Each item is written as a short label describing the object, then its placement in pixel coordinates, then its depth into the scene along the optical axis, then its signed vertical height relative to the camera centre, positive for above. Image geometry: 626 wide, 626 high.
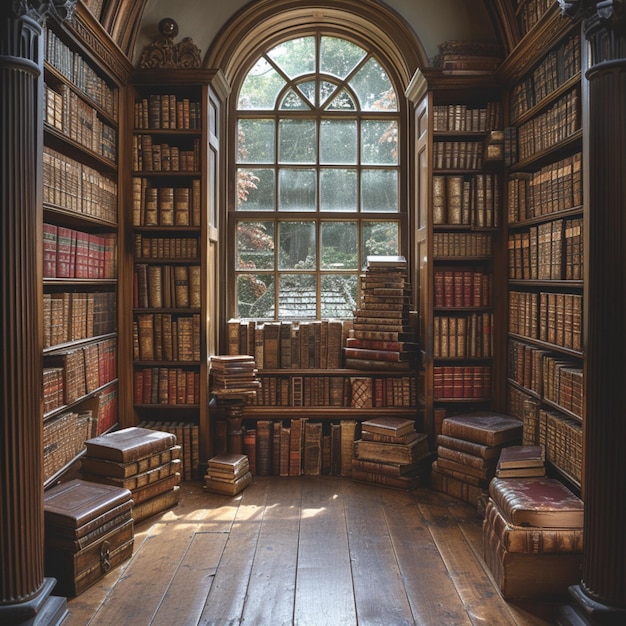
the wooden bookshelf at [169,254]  4.21 +0.32
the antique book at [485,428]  3.73 -0.81
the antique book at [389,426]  4.10 -0.87
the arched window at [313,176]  4.79 +0.98
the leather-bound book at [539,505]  2.63 -0.91
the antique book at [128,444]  3.38 -0.83
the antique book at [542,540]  2.60 -1.04
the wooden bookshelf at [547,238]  3.16 +0.36
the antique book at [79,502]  2.70 -0.95
